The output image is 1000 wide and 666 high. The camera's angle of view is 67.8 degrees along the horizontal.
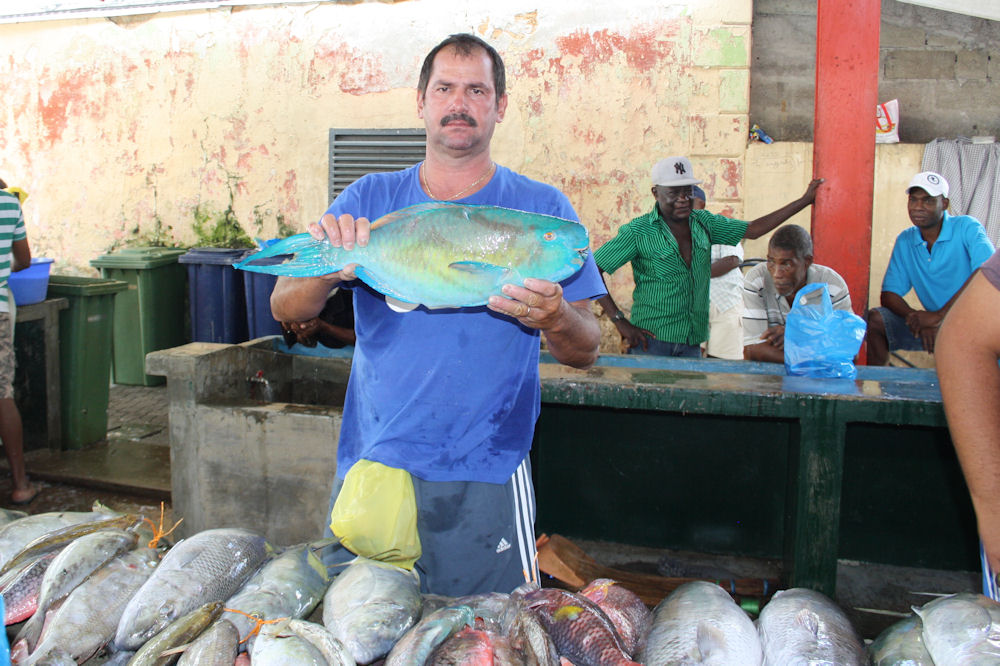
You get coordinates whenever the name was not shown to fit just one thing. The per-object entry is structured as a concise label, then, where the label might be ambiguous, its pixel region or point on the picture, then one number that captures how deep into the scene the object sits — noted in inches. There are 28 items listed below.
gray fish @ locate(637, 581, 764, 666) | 63.1
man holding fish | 79.6
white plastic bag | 291.2
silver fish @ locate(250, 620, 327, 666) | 60.8
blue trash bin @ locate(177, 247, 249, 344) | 281.9
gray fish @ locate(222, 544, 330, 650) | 70.7
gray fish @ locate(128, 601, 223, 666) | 63.4
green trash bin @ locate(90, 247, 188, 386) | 292.7
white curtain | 282.7
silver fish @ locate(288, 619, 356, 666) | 63.4
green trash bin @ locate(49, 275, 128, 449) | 223.5
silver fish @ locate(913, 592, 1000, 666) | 60.4
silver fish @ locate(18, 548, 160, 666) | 69.2
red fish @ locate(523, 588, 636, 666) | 63.2
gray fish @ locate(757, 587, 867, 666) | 64.0
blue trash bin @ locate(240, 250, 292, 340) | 267.4
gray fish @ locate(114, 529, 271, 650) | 69.6
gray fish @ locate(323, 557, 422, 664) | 67.0
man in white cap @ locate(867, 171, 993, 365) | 211.0
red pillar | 166.7
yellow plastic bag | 79.4
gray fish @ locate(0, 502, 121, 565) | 88.2
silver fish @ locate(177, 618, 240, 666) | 62.1
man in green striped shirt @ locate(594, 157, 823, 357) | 199.5
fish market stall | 144.5
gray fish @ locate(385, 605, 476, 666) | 62.8
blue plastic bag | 132.5
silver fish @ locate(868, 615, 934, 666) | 63.9
